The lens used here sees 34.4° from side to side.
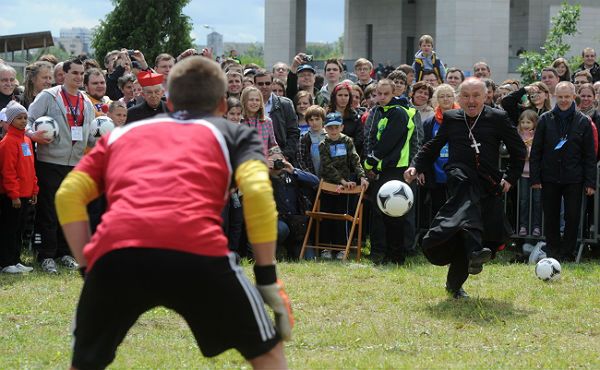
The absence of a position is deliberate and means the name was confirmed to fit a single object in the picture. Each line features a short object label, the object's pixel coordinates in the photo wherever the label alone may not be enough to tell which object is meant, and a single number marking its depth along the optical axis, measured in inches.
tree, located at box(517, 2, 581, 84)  843.4
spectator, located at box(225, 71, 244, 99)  506.9
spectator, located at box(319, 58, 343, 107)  566.6
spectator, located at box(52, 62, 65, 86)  495.8
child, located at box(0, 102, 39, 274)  419.2
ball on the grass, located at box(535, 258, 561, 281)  410.3
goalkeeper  159.5
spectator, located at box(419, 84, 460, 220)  473.3
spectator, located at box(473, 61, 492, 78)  615.2
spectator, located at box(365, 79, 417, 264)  464.1
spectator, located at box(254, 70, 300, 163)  498.6
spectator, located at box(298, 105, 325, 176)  501.7
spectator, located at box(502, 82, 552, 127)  522.0
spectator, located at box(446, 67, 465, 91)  583.8
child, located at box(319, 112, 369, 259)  486.6
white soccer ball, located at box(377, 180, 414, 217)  419.2
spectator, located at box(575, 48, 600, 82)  661.3
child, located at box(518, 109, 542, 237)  506.3
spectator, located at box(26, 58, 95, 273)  434.0
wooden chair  484.4
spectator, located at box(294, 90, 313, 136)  526.9
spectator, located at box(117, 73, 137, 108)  497.7
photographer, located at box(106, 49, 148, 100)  536.4
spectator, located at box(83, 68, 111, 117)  469.8
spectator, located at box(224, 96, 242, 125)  454.3
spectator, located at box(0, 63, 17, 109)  450.3
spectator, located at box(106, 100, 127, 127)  449.7
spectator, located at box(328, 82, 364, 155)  510.6
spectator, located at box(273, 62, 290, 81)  591.5
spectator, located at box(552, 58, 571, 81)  594.6
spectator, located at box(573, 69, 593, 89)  567.2
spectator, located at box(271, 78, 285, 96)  543.2
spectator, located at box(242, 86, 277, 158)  472.4
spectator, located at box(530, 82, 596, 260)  465.7
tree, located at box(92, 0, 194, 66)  1699.1
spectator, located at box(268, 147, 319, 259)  476.1
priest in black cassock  361.1
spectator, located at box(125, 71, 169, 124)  374.9
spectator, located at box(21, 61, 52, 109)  462.9
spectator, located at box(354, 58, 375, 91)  586.1
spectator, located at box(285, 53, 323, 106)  568.1
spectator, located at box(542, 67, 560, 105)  561.3
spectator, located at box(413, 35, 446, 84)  656.4
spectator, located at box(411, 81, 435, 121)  520.1
